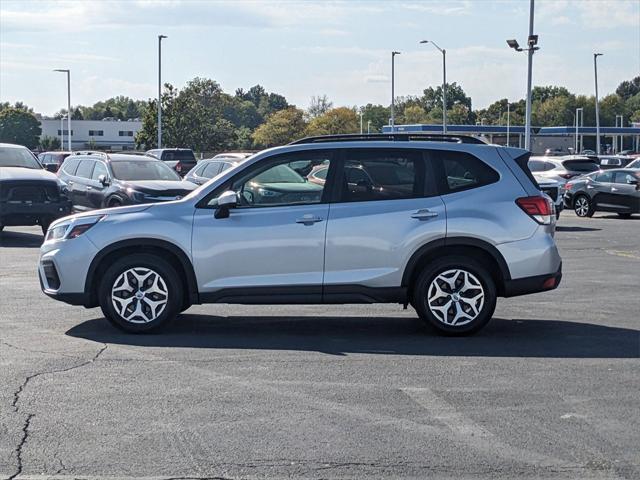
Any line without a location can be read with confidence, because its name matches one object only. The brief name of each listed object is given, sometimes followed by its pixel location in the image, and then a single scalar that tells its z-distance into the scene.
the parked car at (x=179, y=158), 43.94
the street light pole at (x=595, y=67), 72.63
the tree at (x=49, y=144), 115.19
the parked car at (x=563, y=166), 32.22
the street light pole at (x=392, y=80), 64.62
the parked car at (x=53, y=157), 41.97
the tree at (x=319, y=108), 127.82
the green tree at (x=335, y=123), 105.43
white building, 141.35
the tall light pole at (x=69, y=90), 72.43
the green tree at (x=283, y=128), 103.88
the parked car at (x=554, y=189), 24.20
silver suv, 9.46
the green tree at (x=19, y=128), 122.44
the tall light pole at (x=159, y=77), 60.94
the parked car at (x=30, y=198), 19.95
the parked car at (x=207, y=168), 28.12
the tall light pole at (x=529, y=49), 36.34
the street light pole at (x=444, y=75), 55.71
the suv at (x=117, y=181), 21.12
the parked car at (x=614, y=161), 50.06
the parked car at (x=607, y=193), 28.05
